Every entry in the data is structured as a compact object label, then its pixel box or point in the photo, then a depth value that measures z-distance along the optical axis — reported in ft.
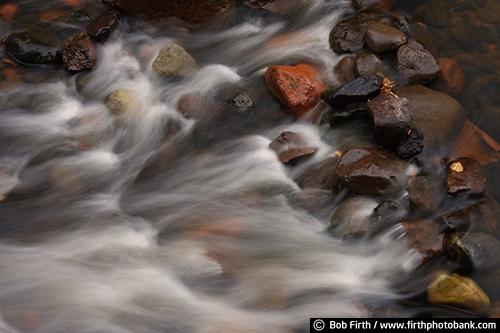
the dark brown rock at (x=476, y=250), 15.55
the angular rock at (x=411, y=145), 18.07
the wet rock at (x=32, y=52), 21.76
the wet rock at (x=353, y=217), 16.85
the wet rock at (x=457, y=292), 14.76
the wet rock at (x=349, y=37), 21.66
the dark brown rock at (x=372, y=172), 17.24
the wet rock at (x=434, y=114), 18.66
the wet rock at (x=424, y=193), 17.19
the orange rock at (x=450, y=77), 20.20
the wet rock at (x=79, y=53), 21.81
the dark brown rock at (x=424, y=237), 16.03
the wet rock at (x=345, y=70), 20.80
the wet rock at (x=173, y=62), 21.85
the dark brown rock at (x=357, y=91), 19.03
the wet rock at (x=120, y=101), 21.04
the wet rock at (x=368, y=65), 20.45
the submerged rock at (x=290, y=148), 18.83
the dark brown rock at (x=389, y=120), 18.02
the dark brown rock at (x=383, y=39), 20.89
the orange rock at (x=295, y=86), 20.04
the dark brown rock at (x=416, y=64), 20.22
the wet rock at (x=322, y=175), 17.97
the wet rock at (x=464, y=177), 17.35
